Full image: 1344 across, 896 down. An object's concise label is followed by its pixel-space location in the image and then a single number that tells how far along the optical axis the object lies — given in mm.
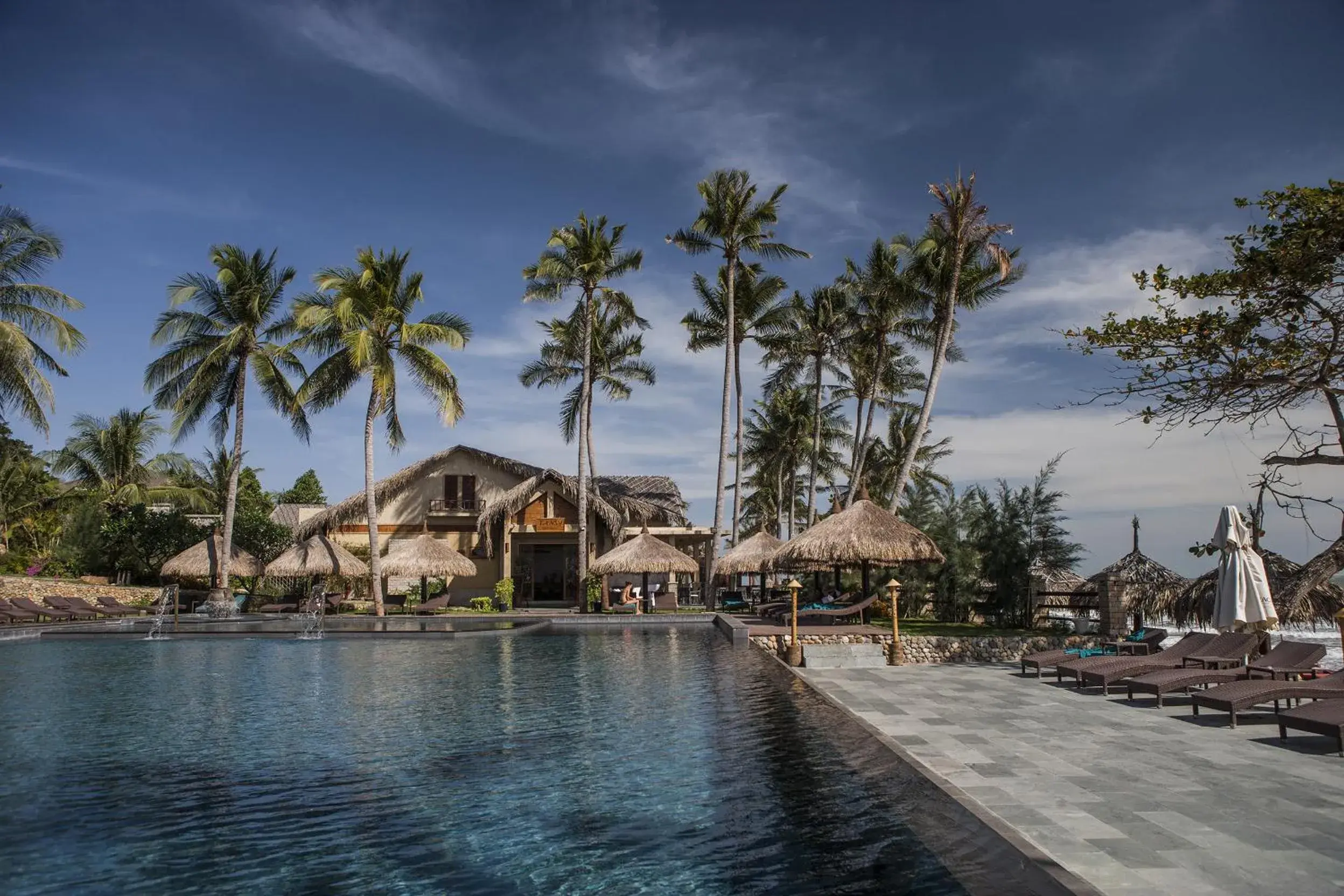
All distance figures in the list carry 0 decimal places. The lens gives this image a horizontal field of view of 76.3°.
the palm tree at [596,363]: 32156
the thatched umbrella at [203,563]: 26484
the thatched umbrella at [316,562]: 25875
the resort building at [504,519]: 30578
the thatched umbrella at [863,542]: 17828
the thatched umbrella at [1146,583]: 17750
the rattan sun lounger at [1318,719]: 6477
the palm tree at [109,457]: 33469
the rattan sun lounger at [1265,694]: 7727
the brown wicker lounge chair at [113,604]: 23333
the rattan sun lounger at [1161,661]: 9992
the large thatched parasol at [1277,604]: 14367
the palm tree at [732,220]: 27938
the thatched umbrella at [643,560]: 25391
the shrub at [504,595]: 26875
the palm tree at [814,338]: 31000
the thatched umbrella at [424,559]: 26094
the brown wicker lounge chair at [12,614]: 20203
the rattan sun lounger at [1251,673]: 8953
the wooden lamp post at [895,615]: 13797
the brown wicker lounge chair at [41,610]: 21016
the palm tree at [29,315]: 20328
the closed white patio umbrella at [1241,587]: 10984
